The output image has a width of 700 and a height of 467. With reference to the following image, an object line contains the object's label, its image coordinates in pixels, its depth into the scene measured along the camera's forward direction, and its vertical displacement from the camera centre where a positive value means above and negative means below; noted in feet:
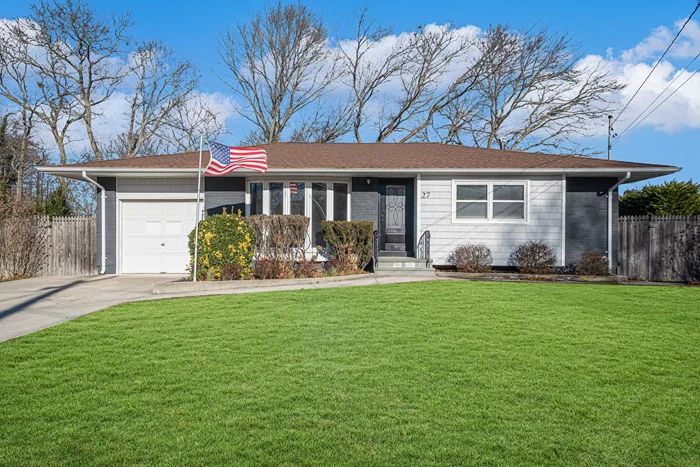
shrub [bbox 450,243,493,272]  42.37 -2.22
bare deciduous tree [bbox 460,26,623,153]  84.48 +27.74
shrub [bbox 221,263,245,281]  33.71 -2.67
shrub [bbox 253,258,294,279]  35.12 -2.63
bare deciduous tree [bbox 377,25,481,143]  87.20 +30.29
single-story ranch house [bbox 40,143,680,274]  43.06 +2.95
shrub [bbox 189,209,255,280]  33.94 -0.76
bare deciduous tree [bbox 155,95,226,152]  92.63 +21.84
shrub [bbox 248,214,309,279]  36.14 -0.34
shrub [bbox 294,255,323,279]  36.29 -2.74
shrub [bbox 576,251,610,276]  41.65 -2.72
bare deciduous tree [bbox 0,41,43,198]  72.23 +20.16
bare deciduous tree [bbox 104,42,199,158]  85.66 +25.02
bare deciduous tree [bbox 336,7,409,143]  88.69 +31.98
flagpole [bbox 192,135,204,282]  32.58 -0.95
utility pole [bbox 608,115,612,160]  84.88 +18.06
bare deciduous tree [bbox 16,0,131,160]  72.28 +29.44
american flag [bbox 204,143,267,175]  34.37 +5.62
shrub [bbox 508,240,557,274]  42.22 -2.23
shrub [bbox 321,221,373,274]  38.96 -0.71
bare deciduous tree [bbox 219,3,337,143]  87.40 +34.12
